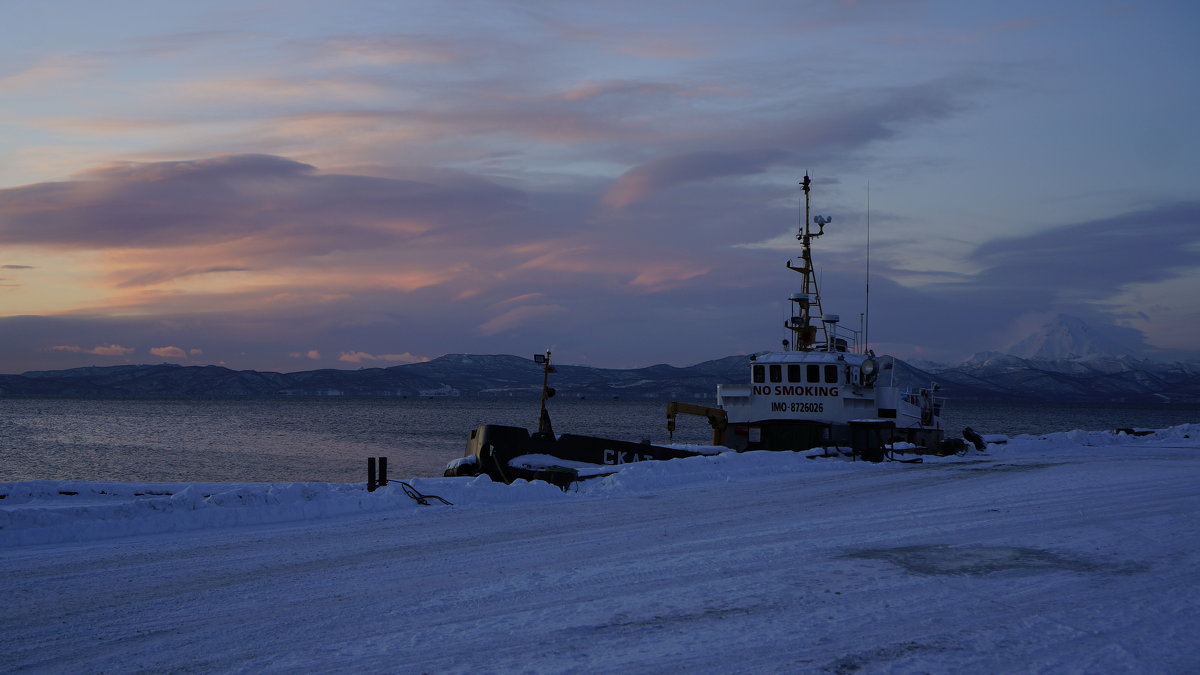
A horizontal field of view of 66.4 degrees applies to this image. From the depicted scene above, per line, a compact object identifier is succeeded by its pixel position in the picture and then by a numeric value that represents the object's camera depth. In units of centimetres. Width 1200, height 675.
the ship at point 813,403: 3294
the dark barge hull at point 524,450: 2386
